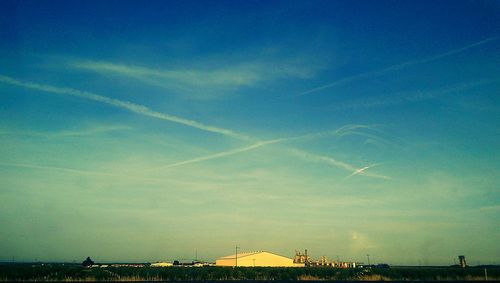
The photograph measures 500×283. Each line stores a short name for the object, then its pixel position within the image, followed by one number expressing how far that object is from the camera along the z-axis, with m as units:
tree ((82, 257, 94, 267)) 134.68
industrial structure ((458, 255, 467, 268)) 76.00
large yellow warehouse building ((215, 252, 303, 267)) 114.25
